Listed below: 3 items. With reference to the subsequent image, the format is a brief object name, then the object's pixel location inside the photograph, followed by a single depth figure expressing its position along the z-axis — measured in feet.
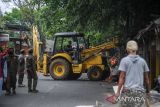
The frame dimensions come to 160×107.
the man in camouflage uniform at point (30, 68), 42.55
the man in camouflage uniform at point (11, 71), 41.00
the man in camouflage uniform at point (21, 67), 49.31
